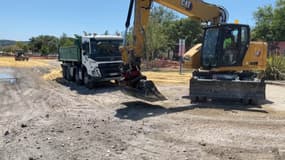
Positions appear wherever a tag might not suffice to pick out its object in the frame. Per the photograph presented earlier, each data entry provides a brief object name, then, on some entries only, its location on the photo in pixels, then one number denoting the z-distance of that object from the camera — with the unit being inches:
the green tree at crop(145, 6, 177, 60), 1304.4
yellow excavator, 408.5
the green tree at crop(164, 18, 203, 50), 1963.8
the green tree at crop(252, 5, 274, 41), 1728.6
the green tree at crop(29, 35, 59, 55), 3380.9
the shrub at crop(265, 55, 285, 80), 757.3
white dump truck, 614.2
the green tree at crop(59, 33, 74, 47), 3108.8
